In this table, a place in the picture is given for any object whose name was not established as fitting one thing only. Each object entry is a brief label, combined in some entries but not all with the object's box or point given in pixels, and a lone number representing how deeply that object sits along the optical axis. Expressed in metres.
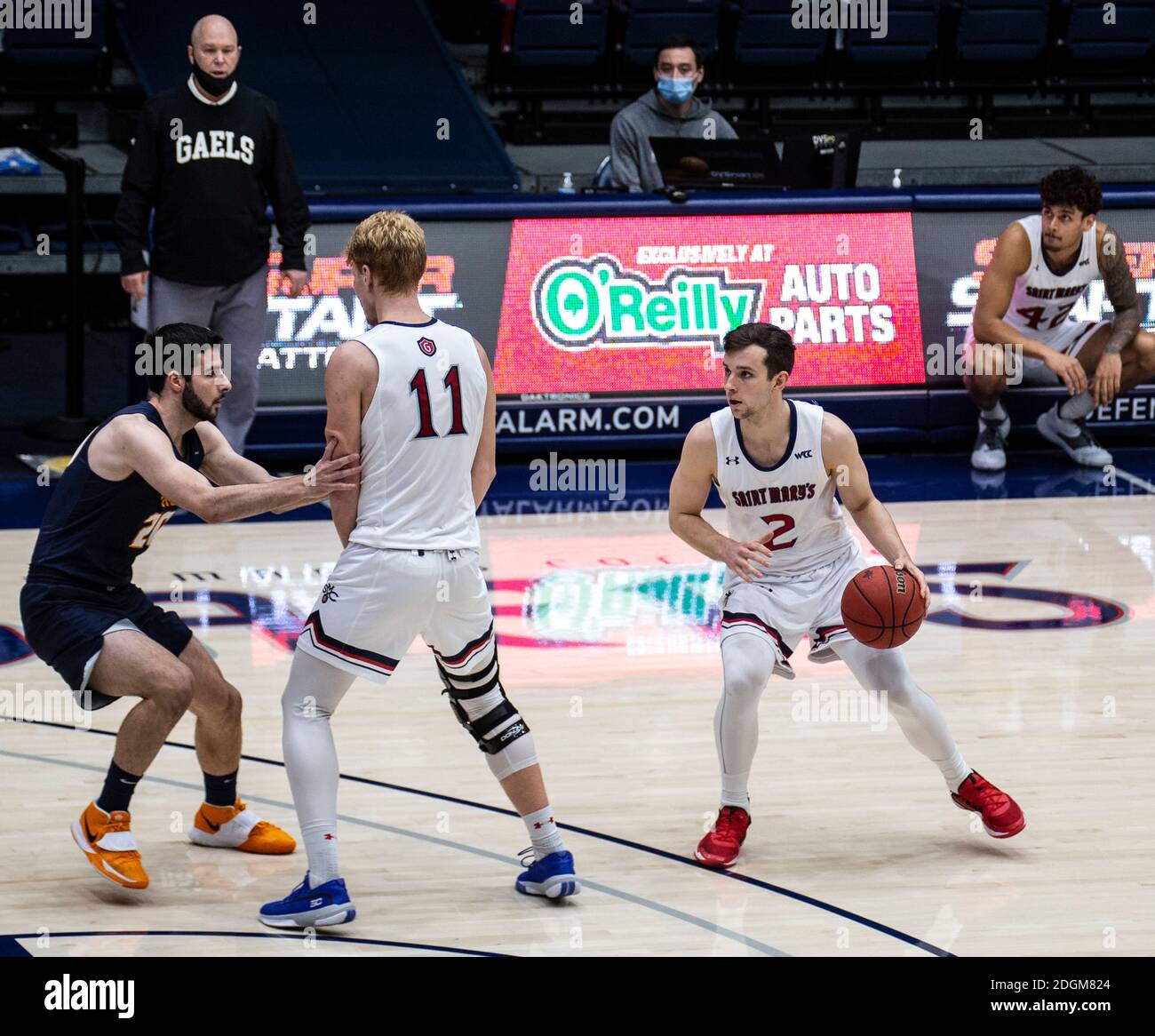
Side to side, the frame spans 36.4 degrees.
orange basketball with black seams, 4.93
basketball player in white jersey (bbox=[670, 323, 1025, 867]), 5.04
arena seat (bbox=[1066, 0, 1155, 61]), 17.00
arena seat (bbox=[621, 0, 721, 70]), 15.97
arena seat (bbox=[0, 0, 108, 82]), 14.94
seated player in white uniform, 9.56
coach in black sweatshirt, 8.96
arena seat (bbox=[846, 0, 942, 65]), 16.50
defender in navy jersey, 4.70
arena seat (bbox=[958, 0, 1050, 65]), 16.66
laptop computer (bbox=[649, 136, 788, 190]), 10.31
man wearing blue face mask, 10.55
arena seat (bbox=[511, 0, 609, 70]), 15.91
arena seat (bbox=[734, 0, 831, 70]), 16.23
